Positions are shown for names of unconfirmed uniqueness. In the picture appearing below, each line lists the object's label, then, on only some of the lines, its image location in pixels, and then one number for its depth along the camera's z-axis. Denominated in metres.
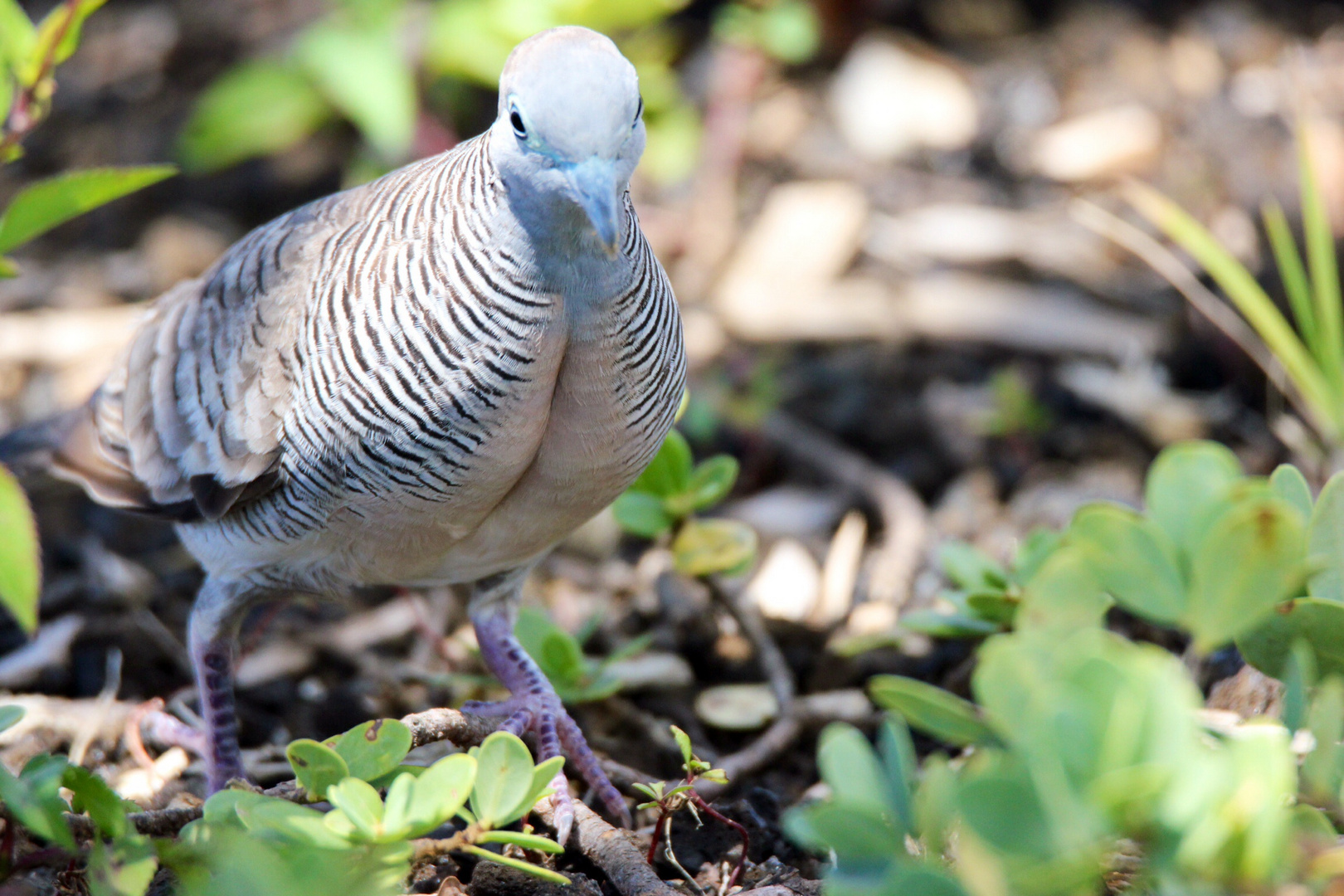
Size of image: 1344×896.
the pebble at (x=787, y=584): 7.83
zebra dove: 4.48
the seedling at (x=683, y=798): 4.59
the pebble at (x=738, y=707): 6.62
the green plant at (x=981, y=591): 5.61
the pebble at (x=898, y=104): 11.70
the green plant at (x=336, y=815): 3.64
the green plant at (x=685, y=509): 6.46
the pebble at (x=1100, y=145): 11.05
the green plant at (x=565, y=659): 6.02
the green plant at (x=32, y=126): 4.54
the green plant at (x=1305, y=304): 7.47
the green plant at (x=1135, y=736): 2.95
